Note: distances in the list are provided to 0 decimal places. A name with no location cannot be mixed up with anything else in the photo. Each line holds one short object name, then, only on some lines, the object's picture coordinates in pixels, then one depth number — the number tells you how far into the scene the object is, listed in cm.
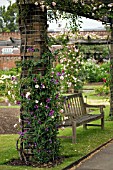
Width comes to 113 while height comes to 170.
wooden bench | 959
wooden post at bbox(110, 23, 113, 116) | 1355
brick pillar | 771
